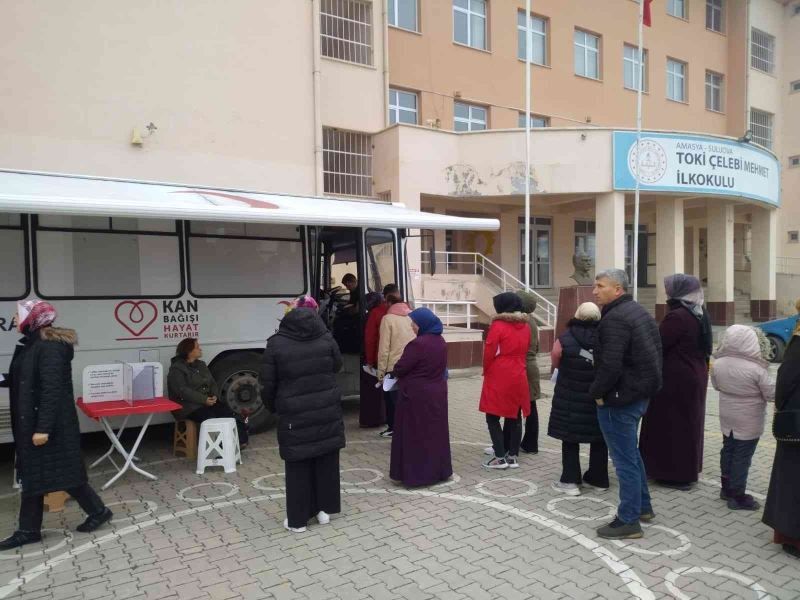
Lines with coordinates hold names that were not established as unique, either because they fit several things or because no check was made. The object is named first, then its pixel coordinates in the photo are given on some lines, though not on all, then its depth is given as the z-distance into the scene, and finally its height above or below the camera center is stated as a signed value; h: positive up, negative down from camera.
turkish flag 15.65 +6.57
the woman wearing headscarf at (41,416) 4.08 -0.94
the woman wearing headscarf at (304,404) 4.30 -0.93
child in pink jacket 4.58 -0.98
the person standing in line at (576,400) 4.95 -1.06
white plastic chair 5.75 -1.60
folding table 5.09 -1.13
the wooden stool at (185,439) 6.15 -1.67
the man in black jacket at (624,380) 4.05 -0.73
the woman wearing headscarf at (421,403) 5.17 -1.11
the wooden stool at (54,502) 4.85 -1.79
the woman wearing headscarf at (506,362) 5.57 -0.83
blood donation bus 5.57 +0.15
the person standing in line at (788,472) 3.82 -1.30
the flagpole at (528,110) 14.65 +3.92
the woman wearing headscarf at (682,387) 5.02 -0.97
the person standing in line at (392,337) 6.56 -0.68
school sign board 16.02 +2.87
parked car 12.60 -1.35
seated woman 5.93 -1.07
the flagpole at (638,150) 14.51 +3.06
